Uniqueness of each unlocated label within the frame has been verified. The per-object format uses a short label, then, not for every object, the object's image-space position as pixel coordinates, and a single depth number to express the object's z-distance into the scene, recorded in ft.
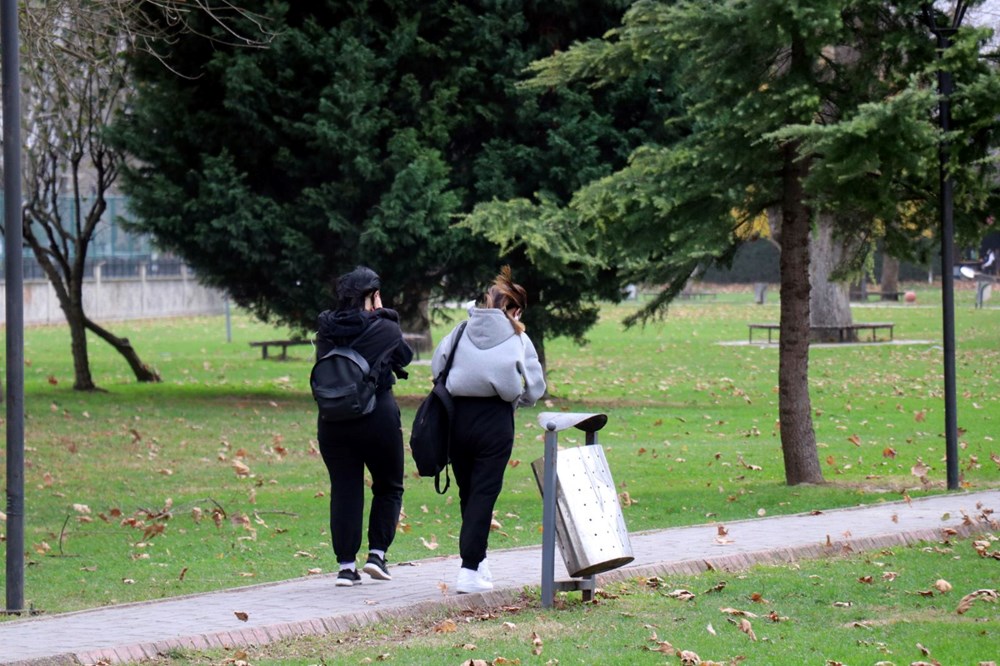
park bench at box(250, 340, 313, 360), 207.20
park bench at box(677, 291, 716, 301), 401.87
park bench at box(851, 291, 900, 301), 370.75
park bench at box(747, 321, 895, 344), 210.13
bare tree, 132.52
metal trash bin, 48.93
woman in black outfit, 52.48
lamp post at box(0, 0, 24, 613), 49.66
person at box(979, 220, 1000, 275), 399.61
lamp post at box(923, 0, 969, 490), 75.51
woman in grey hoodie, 50.49
